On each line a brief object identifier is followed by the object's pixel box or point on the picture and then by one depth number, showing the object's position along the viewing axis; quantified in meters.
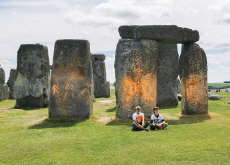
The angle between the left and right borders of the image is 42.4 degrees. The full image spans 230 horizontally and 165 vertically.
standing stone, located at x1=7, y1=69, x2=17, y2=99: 26.86
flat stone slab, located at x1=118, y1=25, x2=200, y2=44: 12.61
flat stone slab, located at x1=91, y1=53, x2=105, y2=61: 29.02
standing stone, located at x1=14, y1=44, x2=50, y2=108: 18.72
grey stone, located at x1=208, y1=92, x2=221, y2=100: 22.42
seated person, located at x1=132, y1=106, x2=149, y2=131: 10.10
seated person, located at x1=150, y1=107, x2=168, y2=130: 10.24
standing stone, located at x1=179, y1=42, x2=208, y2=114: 13.95
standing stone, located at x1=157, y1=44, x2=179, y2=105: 19.25
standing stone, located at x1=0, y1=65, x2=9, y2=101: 24.41
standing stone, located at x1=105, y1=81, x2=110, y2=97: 28.68
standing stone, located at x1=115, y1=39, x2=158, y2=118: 12.38
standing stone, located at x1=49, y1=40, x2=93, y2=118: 12.63
